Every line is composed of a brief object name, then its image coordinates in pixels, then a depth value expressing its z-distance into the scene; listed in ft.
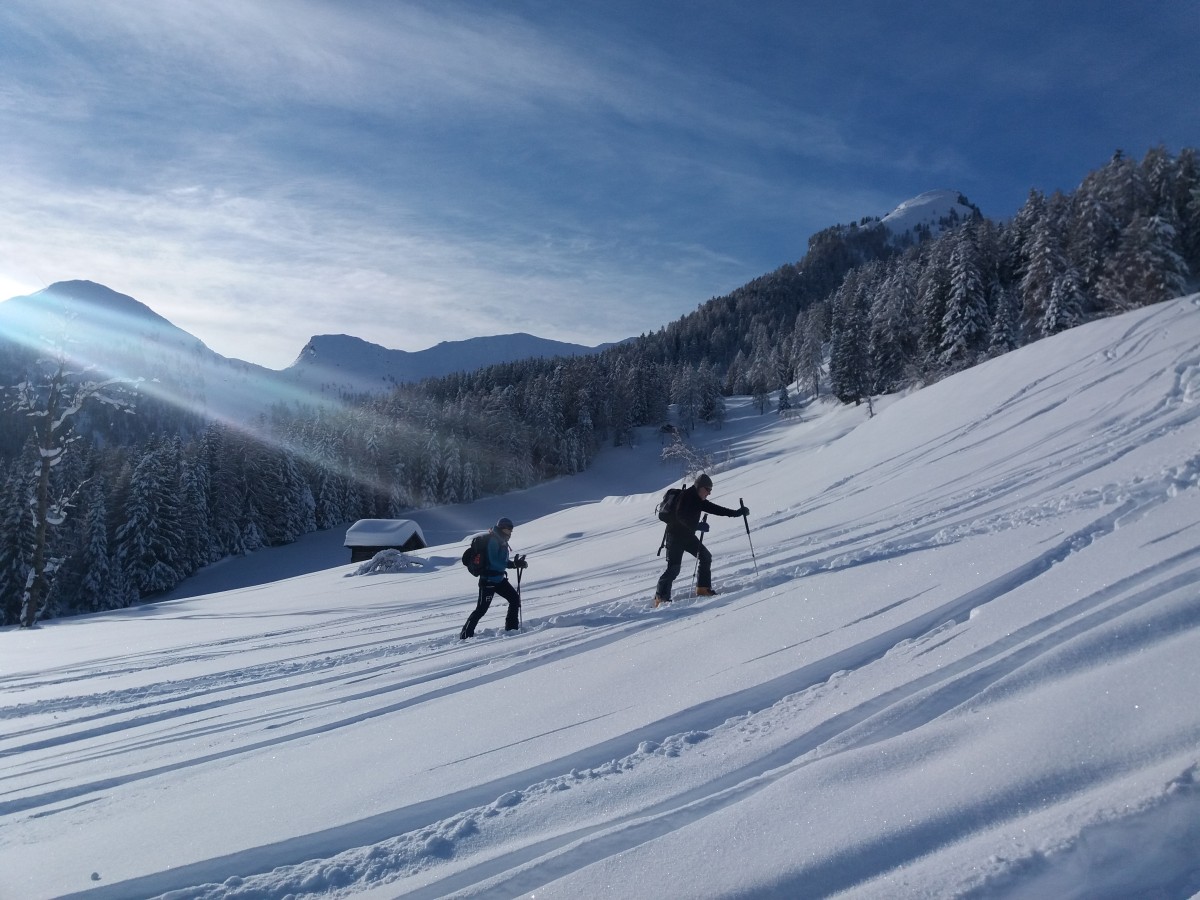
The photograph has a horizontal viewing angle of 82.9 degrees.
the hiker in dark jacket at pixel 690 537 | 28.09
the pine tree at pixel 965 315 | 143.23
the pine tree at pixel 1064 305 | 127.34
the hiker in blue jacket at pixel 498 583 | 28.22
